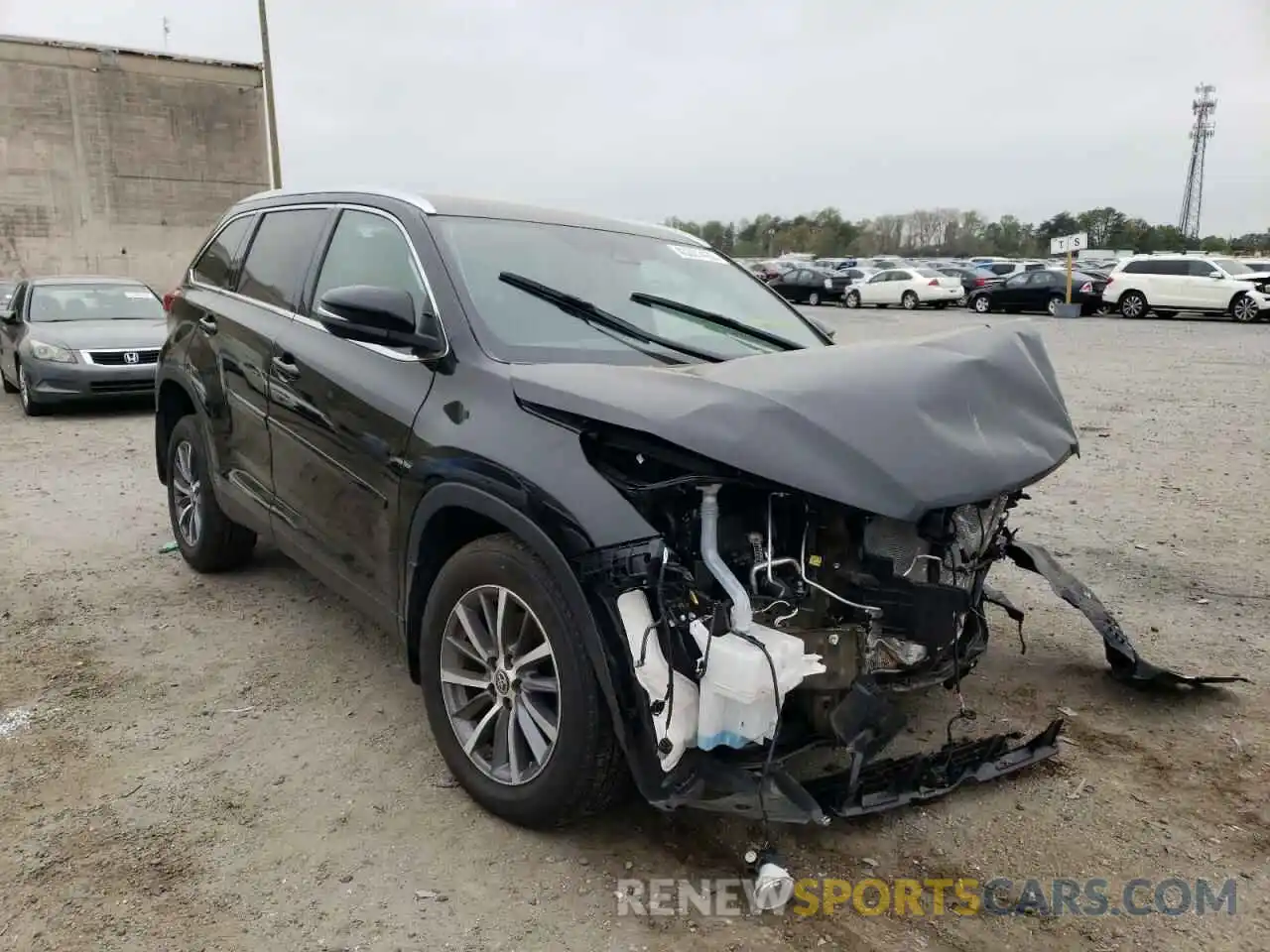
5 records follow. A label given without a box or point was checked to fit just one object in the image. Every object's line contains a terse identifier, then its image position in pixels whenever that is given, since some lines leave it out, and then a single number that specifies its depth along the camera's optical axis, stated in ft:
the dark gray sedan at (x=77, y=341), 34.01
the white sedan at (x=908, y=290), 103.30
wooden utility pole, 72.59
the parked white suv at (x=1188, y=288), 79.42
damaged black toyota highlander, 8.18
